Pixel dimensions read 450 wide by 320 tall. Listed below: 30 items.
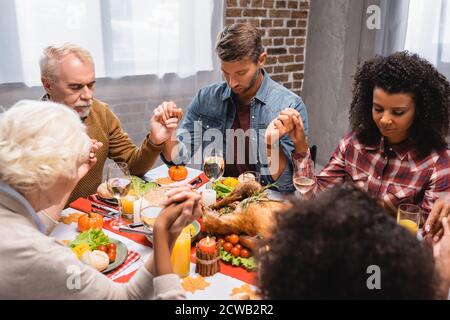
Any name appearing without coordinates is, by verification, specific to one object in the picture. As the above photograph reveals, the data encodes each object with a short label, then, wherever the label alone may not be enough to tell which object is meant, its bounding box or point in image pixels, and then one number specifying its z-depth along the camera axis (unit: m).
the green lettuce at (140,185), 1.67
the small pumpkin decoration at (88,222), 1.46
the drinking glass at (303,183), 1.57
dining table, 1.17
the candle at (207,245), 1.24
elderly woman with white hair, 0.94
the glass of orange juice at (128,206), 1.55
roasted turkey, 1.37
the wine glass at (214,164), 1.73
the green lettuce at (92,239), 1.32
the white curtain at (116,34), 2.52
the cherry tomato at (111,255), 1.28
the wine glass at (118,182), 1.53
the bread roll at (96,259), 1.21
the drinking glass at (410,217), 1.36
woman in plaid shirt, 1.65
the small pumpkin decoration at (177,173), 1.98
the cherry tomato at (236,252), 1.32
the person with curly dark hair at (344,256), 0.69
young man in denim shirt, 2.11
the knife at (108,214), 1.59
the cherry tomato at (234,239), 1.36
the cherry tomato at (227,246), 1.34
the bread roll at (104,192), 1.70
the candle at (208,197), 1.67
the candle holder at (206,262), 1.24
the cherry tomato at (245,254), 1.31
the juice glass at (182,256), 1.22
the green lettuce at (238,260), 1.27
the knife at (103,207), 1.63
